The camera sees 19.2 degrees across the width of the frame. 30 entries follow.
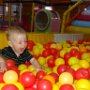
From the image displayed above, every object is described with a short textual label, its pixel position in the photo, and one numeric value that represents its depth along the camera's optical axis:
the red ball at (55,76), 1.13
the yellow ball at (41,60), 1.74
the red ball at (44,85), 0.95
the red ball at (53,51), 1.96
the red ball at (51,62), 1.67
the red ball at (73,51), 1.76
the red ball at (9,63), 1.43
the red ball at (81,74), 1.13
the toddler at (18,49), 1.52
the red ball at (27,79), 1.02
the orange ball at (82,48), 1.92
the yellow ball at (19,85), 0.97
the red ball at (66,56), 1.68
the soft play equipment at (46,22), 3.59
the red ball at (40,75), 1.13
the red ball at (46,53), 1.91
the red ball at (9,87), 0.92
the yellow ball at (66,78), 1.02
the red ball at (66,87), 0.93
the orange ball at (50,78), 1.04
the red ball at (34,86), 1.03
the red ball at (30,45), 2.05
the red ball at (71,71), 1.16
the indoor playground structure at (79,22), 2.99
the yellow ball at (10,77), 1.03
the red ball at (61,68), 1.26
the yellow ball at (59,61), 1.61
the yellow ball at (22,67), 1.48
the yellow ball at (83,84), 1.01
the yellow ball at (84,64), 1.39
